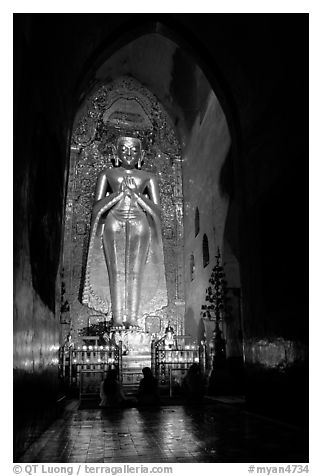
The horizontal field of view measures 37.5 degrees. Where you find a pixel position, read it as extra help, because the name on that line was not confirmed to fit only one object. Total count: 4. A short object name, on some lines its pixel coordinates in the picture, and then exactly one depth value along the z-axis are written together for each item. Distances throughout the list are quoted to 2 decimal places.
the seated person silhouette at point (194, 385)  7.72
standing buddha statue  11.92
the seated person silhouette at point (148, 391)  6.99
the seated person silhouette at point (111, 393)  6.90
